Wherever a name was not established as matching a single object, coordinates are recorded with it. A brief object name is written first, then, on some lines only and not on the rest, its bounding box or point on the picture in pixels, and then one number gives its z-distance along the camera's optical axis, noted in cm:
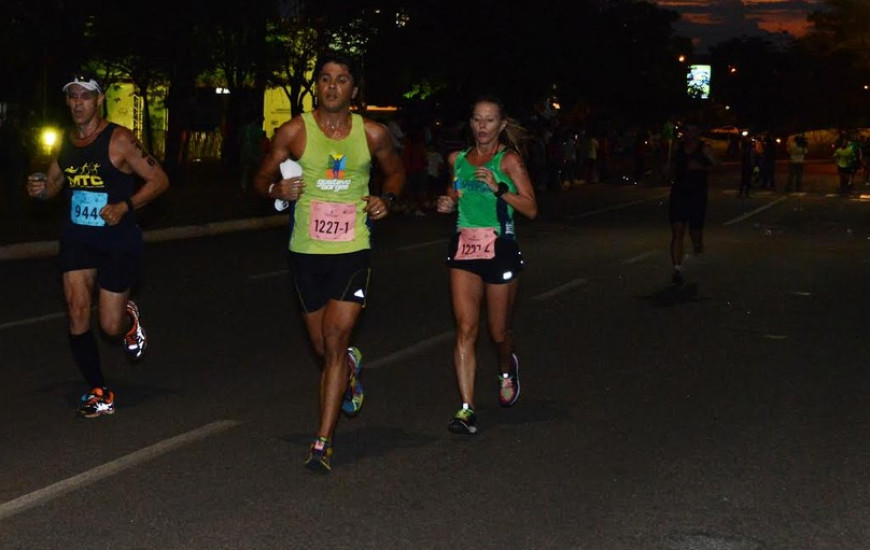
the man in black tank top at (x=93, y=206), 848
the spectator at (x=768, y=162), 4696
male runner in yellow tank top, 726
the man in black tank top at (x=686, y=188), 1647
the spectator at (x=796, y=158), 4103
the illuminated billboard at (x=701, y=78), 14312
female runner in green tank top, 809
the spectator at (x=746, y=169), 4138
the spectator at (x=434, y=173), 3145
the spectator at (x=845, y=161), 4597
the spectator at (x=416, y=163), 3011
